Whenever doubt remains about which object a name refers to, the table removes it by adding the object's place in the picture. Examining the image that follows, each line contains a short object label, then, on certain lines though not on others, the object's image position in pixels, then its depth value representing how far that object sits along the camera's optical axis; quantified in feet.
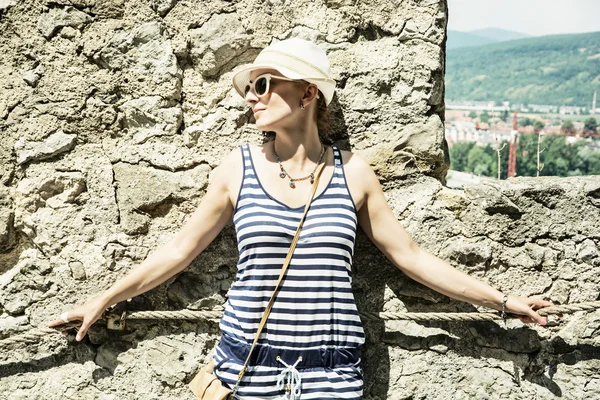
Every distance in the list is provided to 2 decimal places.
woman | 7.11
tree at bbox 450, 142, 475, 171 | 160.35
